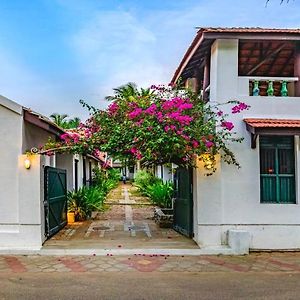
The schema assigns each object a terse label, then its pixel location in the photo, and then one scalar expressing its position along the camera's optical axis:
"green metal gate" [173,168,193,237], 9.69
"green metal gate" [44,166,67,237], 9.58
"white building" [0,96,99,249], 8.75
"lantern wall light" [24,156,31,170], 8.77
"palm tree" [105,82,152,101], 24.96
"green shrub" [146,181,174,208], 14.51
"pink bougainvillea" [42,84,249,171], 8.19
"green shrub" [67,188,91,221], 12.93
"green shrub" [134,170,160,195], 22.80
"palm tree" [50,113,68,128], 36.90
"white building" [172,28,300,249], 8.81
